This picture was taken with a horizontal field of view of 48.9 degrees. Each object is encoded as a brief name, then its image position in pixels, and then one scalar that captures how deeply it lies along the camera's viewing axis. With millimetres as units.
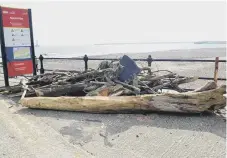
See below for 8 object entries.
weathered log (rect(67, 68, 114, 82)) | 6386
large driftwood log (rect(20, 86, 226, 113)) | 4488
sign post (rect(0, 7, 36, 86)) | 7625
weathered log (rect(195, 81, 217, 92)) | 4672
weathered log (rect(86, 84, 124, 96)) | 5688
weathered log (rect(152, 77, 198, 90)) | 5908
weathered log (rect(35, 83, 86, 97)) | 5902
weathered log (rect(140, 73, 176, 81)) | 6172
